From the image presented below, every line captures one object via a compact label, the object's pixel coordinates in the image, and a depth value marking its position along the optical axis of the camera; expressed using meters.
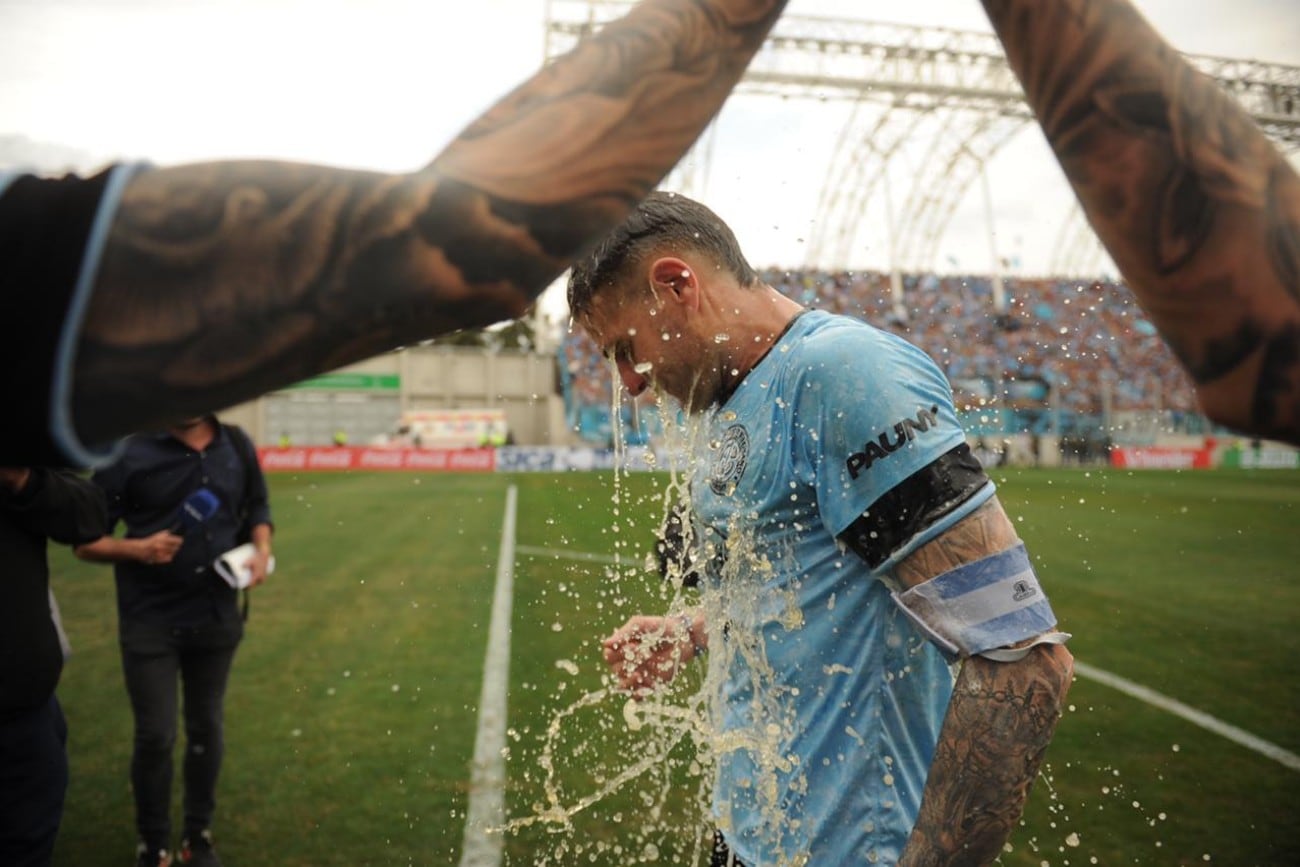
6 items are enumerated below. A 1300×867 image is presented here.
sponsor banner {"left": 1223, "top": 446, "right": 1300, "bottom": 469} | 30.94
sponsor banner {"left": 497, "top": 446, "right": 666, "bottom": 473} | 35.47
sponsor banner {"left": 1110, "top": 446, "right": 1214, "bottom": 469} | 33.78
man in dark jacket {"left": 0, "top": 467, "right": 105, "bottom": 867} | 2.89
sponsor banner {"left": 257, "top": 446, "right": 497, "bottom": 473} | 37.19
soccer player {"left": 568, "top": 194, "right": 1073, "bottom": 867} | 1.47
